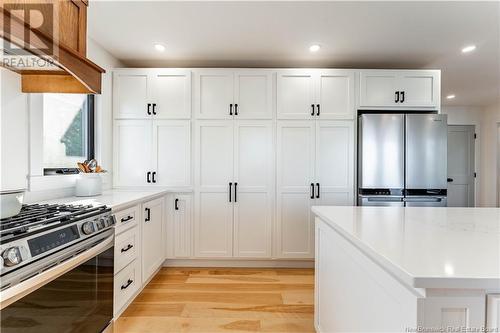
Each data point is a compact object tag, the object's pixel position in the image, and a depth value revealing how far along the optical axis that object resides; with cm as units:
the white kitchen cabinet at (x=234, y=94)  310
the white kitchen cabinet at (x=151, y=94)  311
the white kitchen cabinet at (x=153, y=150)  311
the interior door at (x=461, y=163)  575
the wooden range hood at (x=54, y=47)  112
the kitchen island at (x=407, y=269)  70
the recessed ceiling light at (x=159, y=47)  285
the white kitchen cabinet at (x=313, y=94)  310
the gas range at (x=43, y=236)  96
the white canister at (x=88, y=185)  232
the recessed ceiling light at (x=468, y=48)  291
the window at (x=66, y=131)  219
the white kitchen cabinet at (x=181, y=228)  311
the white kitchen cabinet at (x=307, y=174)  309
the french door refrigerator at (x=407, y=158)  295
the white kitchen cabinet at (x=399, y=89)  310
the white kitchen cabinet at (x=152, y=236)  247
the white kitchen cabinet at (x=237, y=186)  311
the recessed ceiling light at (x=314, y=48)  284
